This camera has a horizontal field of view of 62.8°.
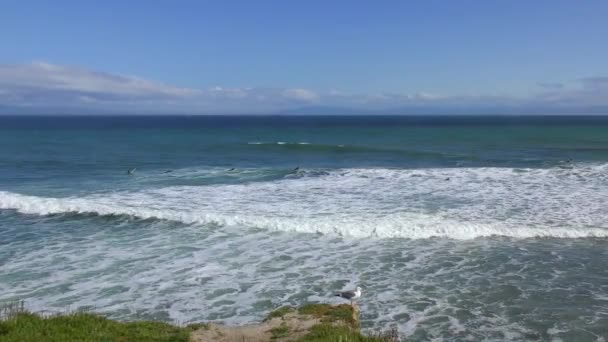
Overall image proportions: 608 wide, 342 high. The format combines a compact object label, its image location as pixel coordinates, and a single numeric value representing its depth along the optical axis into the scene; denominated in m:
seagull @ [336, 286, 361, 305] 10.66
